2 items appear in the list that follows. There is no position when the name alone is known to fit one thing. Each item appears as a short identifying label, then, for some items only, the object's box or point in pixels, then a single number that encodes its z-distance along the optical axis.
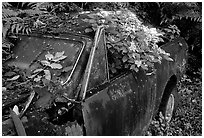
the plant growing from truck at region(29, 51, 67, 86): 2.32
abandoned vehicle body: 1.96
